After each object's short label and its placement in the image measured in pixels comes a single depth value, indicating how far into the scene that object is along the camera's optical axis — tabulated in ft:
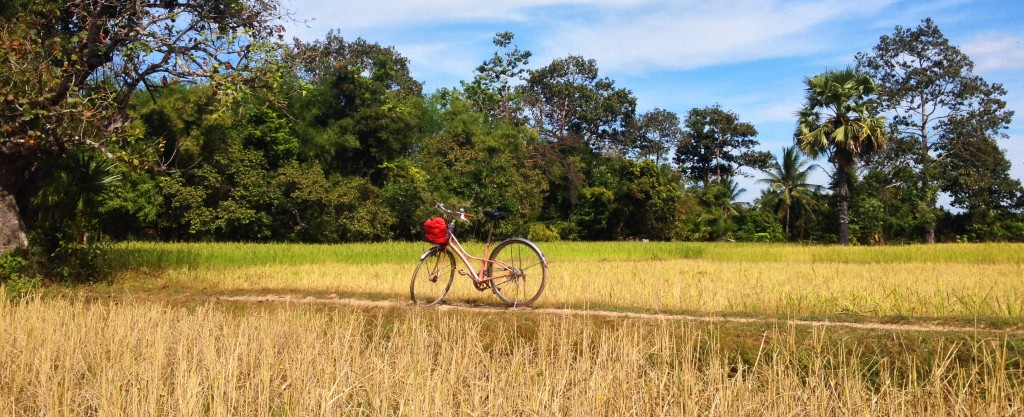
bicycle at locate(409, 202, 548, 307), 26.86
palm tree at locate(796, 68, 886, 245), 93.50
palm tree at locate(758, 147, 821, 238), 125.59
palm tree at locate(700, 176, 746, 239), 126.93
